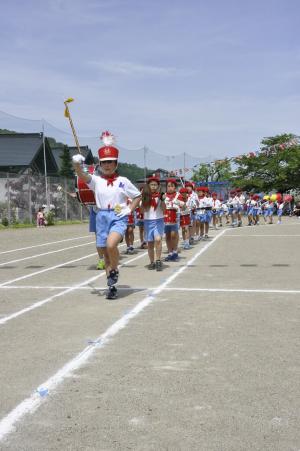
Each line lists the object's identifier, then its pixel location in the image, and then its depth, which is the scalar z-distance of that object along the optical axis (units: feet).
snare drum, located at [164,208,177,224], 40.47
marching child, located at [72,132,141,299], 25.13
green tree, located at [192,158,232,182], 228.43
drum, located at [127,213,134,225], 45.84
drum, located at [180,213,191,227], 48.44
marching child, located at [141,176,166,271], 35.22
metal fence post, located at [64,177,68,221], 120.47
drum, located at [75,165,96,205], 32.19
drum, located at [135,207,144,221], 45.37
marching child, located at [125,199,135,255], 45.74
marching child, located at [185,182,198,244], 53.01
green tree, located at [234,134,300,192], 169.68
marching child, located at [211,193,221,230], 80.45
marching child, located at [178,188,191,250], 47.32
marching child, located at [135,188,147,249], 49.46
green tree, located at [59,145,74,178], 184.77
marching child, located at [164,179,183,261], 40.34
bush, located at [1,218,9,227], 95.86
